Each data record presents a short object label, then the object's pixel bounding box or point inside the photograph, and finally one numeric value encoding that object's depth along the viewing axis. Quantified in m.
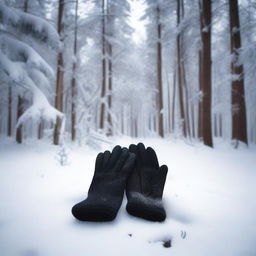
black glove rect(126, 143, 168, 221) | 1.23
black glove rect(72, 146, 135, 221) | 1.17
